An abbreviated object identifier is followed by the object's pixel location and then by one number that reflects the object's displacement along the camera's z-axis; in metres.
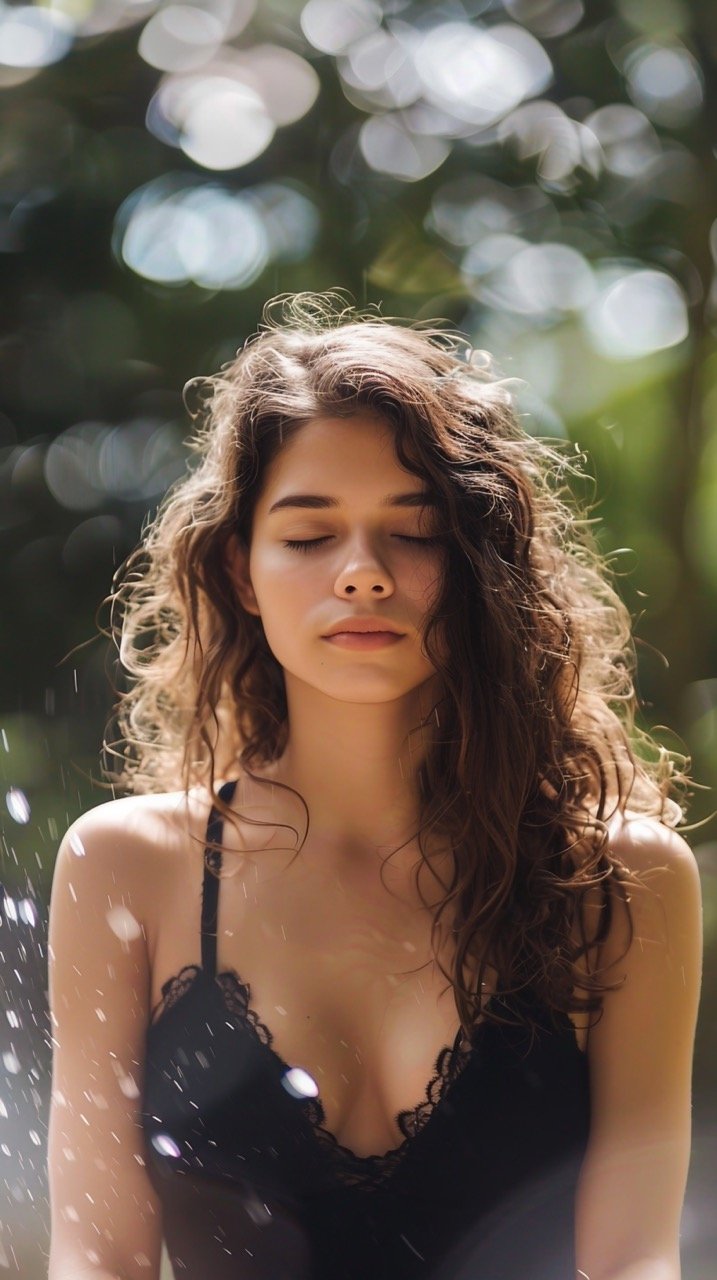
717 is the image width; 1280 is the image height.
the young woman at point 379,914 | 1.71
